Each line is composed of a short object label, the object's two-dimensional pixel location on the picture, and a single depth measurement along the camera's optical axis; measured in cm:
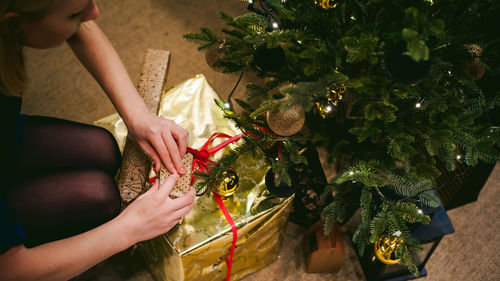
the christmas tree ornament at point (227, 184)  91
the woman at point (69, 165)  67
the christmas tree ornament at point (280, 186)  91
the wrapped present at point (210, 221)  92
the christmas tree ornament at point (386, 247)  87
